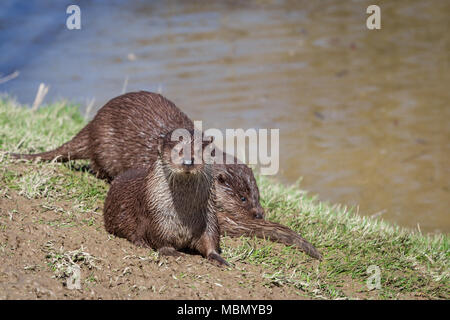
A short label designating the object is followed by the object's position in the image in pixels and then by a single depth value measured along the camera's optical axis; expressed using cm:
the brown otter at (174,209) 667
